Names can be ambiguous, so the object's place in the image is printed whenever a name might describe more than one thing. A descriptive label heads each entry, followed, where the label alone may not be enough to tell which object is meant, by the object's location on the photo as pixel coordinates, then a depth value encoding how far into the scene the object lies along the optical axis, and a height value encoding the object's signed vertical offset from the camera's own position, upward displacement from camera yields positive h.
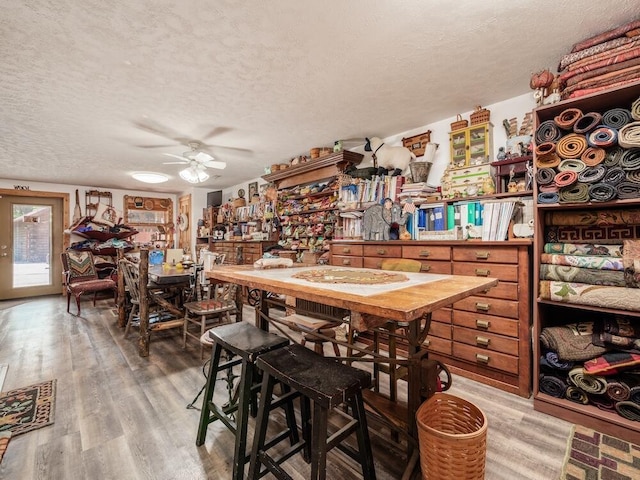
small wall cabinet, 2.69 +0.92
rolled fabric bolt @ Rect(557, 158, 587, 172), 1.78 +0.47
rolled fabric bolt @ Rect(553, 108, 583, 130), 1.78 +0.77
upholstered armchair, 4.45 -0.62
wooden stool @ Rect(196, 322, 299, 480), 1.31 -0.72
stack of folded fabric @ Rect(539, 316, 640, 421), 1.66 -0.77
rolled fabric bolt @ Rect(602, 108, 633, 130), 1.63 +0.70
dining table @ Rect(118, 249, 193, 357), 2.88 -0.49
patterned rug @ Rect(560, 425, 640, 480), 1.38 -1.14
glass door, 5.70 -0.13
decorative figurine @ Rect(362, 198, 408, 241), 2.91 +0.19
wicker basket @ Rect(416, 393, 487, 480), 1.14 -0.87
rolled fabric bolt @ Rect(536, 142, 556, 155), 1.86 +0.60
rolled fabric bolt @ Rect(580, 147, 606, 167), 1.72 +0.51
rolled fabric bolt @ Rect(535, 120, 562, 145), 1.86 +0.70
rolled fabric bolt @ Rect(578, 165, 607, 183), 1.70 +0.39
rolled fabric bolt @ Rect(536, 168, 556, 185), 1.86 +0.42
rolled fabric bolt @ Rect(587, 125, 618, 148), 1.66 +0.60
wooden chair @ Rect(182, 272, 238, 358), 2.95 -0.71
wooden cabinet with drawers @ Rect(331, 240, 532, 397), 2.09 -0.62
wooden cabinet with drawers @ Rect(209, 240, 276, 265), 5.00 -0.18
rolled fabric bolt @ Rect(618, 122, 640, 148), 1.57 +0.58
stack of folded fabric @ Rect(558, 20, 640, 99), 1.65 +1.08
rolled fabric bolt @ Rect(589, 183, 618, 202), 1.66 +0.28
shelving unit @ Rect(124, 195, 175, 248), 7.07 +0.52
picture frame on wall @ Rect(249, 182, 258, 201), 5.87 +1.04
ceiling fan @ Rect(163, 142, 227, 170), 3.59 +1.03
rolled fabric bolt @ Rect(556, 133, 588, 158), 1.78 +0.59
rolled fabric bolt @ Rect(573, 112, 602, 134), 1.72 +0.72
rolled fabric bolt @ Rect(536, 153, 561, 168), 1.87 +0.52
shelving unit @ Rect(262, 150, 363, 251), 3.85 +0.62
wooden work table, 0.93 -0.21
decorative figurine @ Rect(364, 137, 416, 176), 3.18 +0.91
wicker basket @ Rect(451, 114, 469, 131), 2.84 +1.15
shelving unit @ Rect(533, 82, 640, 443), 1.65 -0.26
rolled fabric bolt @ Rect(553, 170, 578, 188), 1.77 +0.38
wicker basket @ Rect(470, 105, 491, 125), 2.70 +1.18
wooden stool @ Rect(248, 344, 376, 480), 1.05 -0.60
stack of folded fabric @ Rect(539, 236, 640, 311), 1.65 -0.21
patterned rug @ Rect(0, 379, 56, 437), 1.79 -1.16
